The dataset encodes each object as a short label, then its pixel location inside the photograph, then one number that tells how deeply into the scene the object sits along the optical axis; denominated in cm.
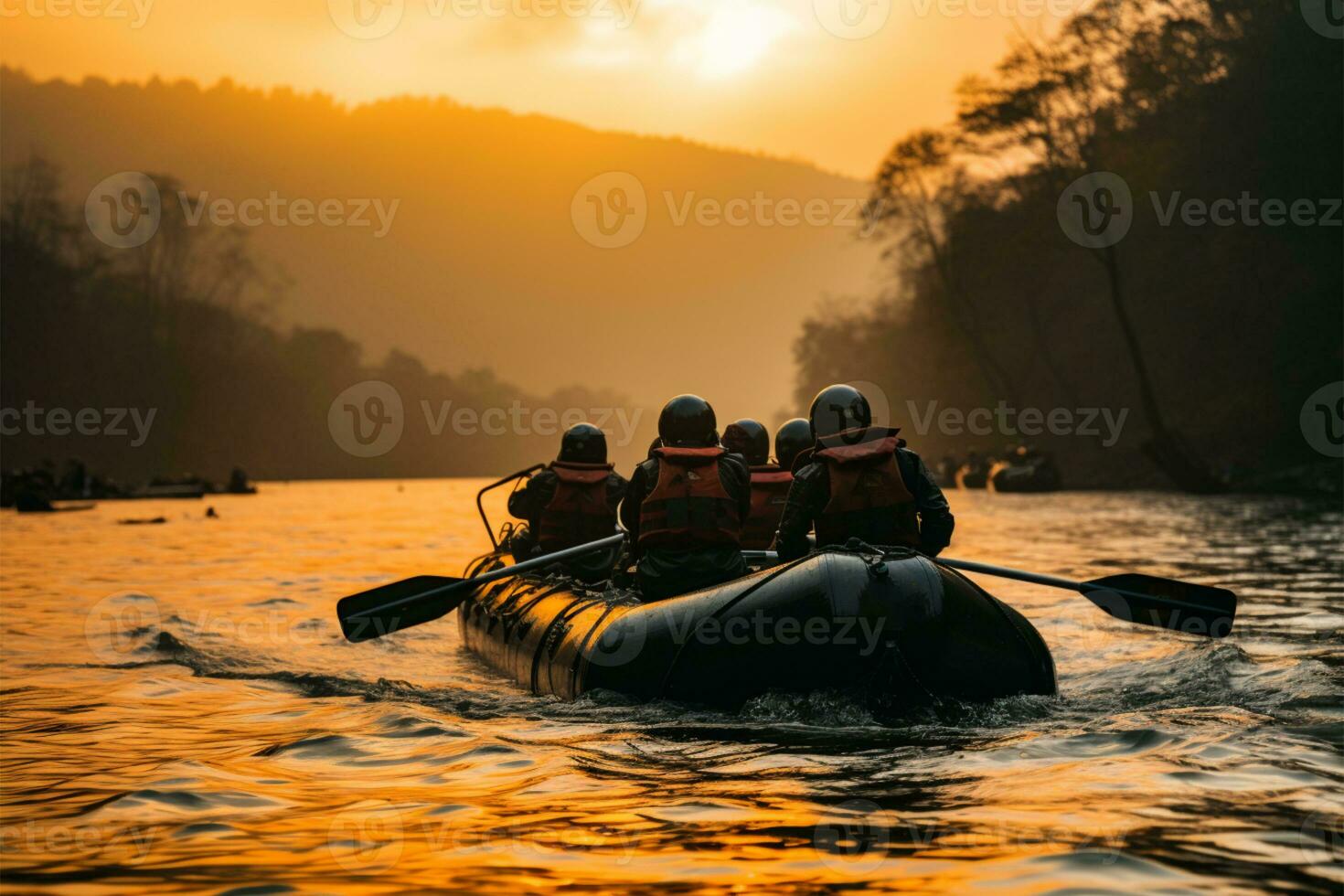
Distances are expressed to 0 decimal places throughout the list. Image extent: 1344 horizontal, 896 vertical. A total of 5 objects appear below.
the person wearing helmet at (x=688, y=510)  1720
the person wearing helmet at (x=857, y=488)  1585
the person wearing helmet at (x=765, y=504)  2236
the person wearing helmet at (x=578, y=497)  2253
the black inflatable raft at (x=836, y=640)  1418
